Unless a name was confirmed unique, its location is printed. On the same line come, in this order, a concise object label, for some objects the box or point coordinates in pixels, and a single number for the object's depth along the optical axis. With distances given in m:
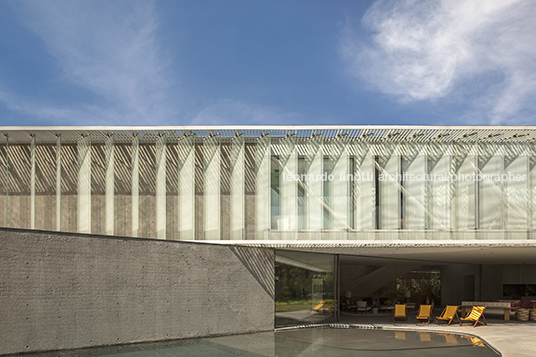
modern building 15.16
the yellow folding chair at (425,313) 16.50
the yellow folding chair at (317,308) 16.64
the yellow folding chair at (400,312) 17.55
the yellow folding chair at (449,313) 15.75
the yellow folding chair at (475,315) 15.45
